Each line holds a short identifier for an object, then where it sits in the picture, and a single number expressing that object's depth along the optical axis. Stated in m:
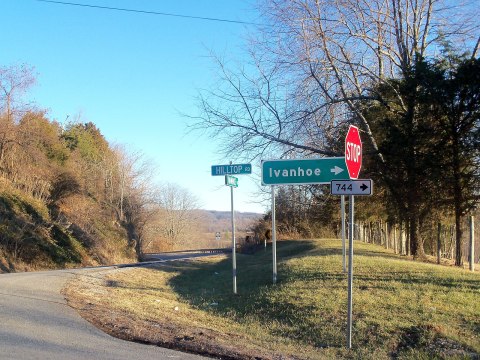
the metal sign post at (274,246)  13.34
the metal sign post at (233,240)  13.06
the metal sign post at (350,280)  7.48
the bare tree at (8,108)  30.50
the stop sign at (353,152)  7.38
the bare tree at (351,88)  17.91
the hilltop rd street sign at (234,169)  13.17
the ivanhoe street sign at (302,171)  12.36
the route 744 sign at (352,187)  7.47
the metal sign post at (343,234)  13.71
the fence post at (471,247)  19.39
